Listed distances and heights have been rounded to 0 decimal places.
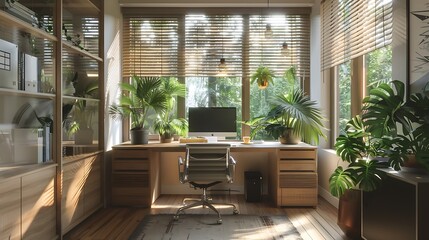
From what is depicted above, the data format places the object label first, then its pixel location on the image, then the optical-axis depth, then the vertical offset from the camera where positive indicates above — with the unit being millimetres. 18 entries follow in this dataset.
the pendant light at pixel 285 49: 4438 +938
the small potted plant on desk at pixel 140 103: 4289 +194
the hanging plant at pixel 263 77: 4531 +572
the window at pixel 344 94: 4066 +307
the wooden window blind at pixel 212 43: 4879 +1116
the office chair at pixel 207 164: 3469 -491
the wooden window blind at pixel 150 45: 4871 +1083
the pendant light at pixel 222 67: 4676 +730
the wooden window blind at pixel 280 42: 4855 +1127
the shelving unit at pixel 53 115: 2480 +21
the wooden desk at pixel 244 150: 4043 -678
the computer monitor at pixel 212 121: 4461 -43
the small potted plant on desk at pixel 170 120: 4500 -31
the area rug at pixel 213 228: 3125 -1124
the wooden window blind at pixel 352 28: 3023 +970
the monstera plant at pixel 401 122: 2197 -26
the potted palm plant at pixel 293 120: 4184 -24
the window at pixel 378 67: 3260 +543
